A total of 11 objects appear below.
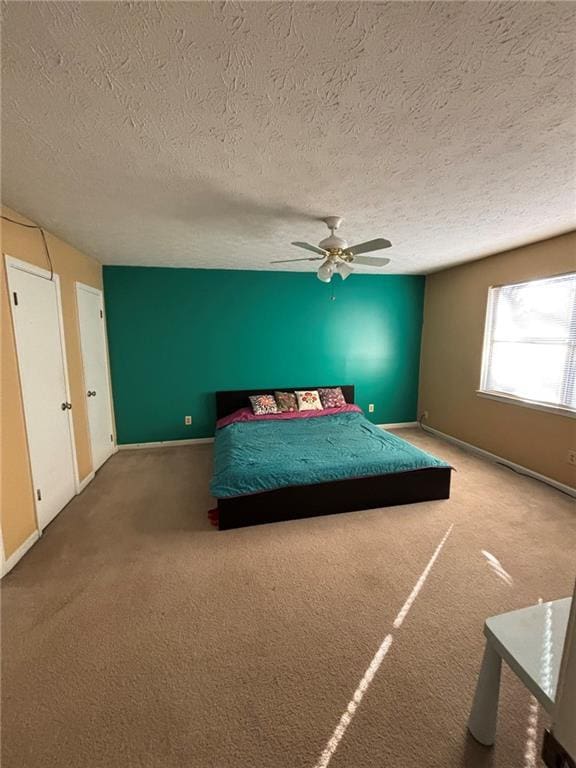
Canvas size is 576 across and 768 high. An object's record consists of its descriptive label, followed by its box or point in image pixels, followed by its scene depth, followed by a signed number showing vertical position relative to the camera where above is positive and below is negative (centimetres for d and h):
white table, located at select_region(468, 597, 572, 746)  100 -101
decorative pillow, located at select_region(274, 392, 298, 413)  435 -85
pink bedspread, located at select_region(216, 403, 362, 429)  407 -98
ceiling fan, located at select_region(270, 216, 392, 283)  236 +67
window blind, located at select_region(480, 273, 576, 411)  297 -3
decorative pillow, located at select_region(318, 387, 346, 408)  451 -82
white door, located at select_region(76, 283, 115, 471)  336 -37
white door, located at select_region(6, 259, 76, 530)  227 -36
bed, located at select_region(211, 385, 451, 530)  252 -111
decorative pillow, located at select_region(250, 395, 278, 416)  423 -87
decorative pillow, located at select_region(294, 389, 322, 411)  441 -85
